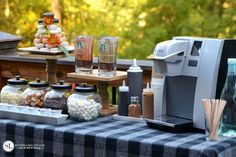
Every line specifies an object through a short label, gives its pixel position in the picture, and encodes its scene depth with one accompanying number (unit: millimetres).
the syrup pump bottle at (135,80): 2818
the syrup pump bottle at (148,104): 2665
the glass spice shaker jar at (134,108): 2776
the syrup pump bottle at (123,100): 2797
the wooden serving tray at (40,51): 2945
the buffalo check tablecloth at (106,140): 2292
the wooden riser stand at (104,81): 2797
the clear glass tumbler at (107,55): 2820
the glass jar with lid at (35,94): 2871
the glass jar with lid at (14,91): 2936
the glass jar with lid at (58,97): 2802
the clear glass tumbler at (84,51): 2883
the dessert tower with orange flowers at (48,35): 2969
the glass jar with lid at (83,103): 2697
